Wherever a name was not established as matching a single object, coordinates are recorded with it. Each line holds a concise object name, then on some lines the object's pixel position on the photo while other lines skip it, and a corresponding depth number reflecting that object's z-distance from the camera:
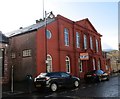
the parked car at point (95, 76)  11.83
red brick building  12.40
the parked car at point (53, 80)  8.19
